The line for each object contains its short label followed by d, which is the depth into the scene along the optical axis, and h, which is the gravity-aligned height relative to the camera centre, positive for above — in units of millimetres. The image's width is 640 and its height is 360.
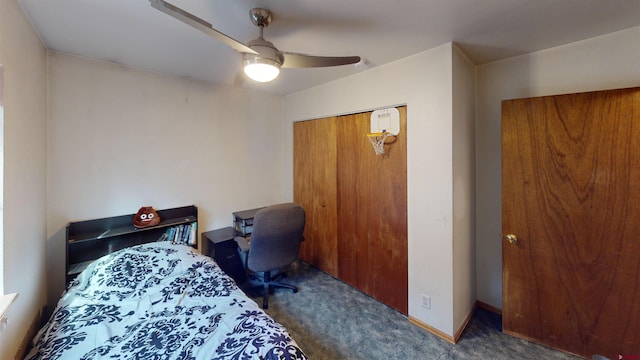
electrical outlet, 2071 -1083
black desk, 2643 -804
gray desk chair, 2230 -592
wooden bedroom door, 1621 -349
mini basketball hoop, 2330 +374
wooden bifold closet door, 2312 -285
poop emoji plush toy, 2361 -360
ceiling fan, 1361 +733
